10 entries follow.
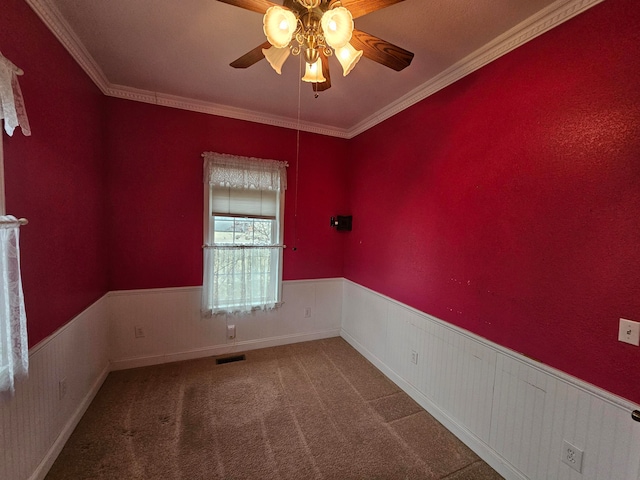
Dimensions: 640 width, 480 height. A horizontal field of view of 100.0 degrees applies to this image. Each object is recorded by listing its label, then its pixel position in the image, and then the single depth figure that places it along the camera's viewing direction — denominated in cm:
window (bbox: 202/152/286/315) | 286
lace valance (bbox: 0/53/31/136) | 112
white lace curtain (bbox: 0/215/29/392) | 114
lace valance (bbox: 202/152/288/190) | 281
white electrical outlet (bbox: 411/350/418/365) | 235
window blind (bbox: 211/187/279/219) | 289
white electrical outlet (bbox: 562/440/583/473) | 132
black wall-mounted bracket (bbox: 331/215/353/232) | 335
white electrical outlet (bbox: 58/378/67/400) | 172
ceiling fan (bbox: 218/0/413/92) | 106
